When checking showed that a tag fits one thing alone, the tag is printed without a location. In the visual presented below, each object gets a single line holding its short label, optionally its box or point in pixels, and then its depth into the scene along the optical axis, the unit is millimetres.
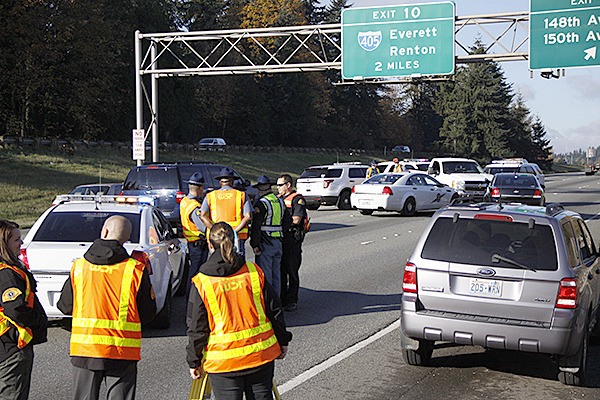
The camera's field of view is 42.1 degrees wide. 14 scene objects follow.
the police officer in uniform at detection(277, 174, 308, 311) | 10391
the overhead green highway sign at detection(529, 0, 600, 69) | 27094
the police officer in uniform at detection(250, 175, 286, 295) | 9805
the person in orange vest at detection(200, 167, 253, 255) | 9539
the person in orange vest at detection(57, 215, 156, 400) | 4852
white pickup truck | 31406
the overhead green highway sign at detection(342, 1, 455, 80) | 28625
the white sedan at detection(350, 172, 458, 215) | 25828
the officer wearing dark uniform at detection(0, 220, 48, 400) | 4969
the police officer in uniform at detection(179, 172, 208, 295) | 9742
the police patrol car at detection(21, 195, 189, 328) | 8359
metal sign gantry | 27453
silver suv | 6750
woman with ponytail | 4582
